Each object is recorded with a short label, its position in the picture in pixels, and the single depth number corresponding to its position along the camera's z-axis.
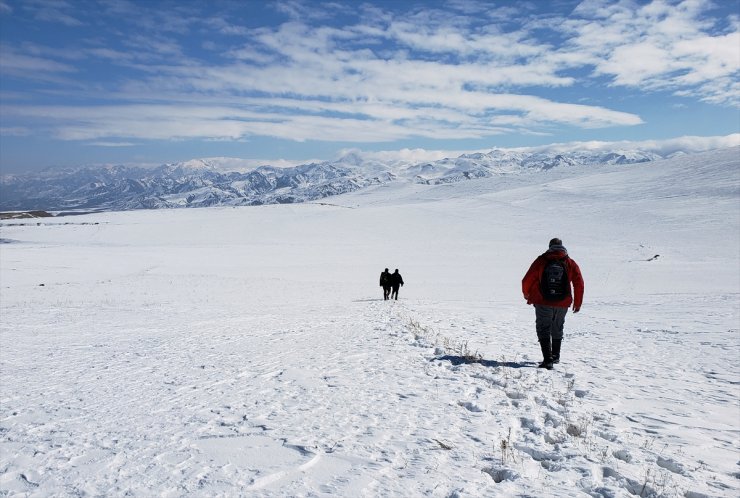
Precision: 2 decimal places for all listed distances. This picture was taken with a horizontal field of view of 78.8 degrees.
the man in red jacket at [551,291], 9.32
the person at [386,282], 24.73
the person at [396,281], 24.75
